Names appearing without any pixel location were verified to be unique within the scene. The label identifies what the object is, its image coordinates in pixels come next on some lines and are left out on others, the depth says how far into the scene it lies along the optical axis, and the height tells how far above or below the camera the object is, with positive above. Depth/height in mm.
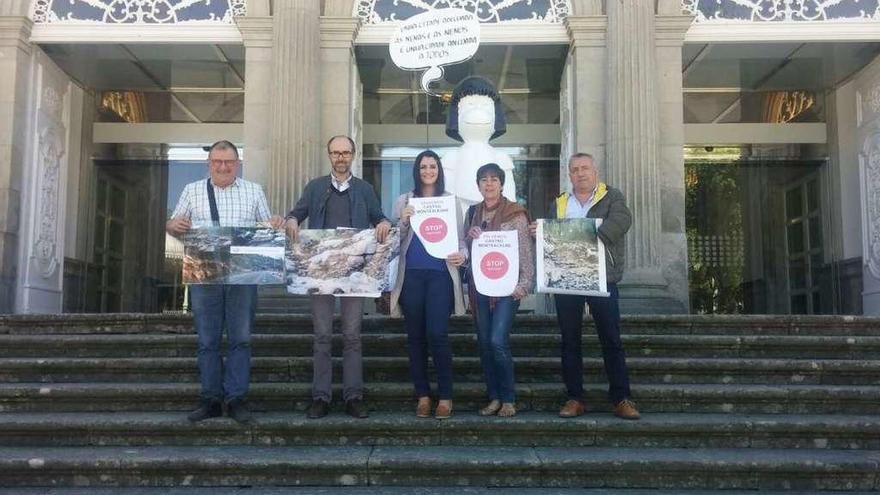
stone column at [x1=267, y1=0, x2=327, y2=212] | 8617 +2251
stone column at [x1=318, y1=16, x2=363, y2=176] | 9078 +2694
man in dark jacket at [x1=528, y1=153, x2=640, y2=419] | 5145 -22
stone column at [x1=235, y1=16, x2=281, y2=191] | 8867 +2394
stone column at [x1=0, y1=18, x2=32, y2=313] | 8992 +1919
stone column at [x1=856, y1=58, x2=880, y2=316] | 10000 +1589
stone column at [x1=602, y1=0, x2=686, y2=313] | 8336 +1845
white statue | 6930 +1553
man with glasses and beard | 5168 +541
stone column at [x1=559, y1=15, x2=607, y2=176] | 8945 +2555
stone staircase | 4582 -806
